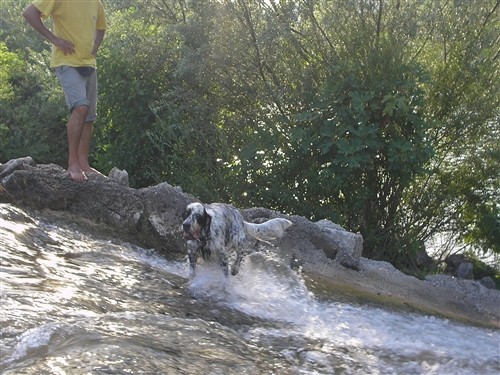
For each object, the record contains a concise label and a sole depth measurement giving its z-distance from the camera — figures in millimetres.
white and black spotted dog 5980
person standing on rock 7285
